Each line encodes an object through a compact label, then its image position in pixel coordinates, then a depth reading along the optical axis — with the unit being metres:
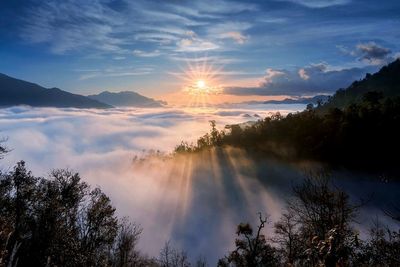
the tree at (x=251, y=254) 47.47
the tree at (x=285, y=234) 43.32
